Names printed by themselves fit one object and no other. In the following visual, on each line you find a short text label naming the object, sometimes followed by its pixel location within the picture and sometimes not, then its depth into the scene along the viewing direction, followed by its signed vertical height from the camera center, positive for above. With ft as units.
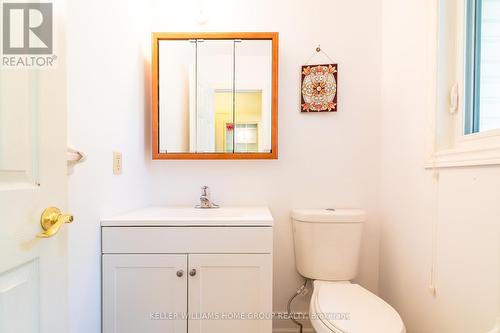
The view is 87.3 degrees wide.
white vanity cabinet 3.70 -1.62
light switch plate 4.02 -0.05
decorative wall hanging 5.15 +1.44
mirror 4.97 +1.16
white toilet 4.57 -1.53
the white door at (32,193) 1.79 -0.25
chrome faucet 5.02 -0.76
